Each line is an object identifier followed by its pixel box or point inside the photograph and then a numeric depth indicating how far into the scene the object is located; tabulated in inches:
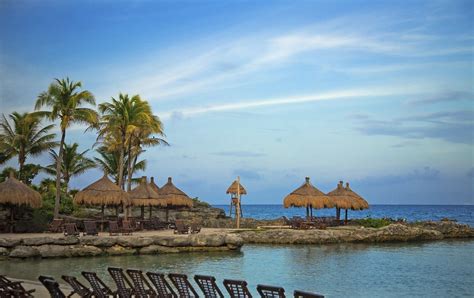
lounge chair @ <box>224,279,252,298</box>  346.6
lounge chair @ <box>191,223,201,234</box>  1083.8
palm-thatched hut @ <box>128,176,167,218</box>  1200.7
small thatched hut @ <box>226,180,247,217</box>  1400.7
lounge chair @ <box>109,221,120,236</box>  991.0
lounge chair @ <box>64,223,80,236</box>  935.7
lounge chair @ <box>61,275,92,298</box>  400.2
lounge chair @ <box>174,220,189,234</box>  1068.5
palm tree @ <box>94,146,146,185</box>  1649.9
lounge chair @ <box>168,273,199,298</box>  390.9
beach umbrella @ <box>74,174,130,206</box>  1074.1
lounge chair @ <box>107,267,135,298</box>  433.7
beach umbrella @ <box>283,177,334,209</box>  1352.1
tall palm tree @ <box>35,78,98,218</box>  1148.5
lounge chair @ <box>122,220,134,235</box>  1011.7
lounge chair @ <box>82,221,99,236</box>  956.0
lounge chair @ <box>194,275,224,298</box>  371.9
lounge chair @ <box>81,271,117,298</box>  424.8
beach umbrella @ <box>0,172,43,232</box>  967.6
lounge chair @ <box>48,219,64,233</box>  1013.8
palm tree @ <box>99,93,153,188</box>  1273.4
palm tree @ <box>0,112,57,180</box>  1336.1
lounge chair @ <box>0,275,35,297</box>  382.0
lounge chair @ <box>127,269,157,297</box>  431.8
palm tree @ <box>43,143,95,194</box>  1605.4
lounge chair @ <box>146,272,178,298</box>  417.8
